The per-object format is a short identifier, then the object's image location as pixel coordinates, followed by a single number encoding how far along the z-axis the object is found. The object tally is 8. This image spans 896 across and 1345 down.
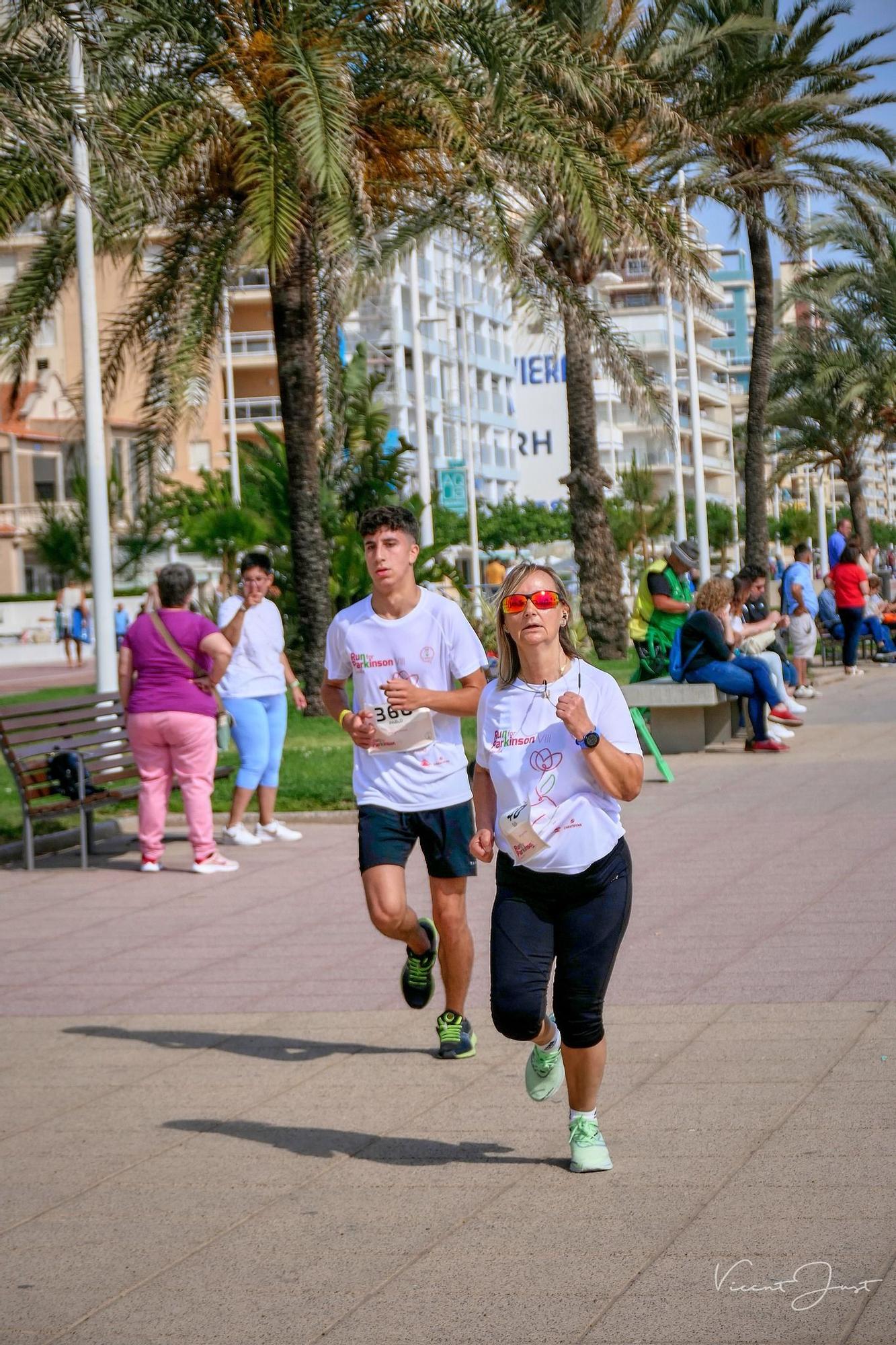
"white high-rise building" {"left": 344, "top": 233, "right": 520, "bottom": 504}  79.44
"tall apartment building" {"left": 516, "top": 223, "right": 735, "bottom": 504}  111.56
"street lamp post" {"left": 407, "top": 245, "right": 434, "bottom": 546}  42.41
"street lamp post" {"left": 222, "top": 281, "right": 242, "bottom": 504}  54.92
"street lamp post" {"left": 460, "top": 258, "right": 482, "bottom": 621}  67.69
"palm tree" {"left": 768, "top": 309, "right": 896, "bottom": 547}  43.22
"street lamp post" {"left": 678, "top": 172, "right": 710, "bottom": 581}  39.06
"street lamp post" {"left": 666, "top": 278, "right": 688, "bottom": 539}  53.59
